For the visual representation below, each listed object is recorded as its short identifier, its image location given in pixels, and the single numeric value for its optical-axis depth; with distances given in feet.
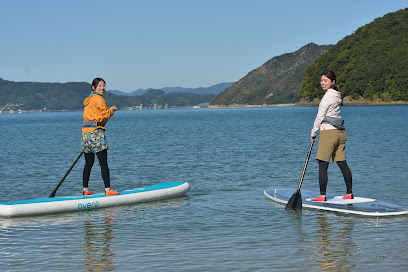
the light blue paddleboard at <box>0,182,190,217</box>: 33.99
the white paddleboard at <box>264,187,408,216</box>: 31.50
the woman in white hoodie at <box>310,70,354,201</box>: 32.83
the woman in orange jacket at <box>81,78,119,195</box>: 35.27
